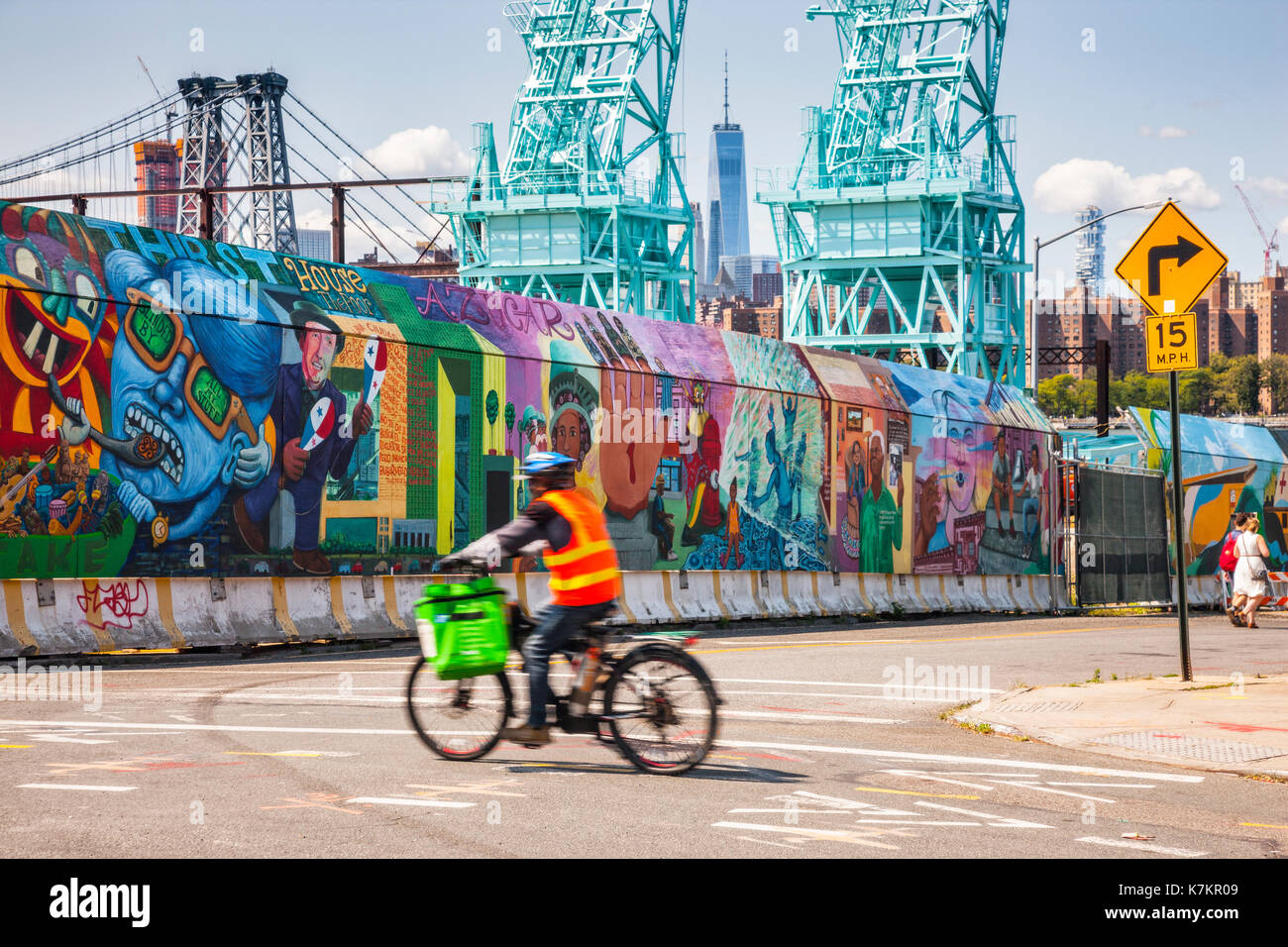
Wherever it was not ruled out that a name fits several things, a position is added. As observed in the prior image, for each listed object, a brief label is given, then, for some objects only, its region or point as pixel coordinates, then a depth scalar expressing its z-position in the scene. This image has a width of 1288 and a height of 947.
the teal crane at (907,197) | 89.56
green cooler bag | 8.72
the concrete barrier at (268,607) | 15.30
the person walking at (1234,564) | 26.26
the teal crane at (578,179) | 88.62
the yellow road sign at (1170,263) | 13.25
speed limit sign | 13.31
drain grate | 12.25
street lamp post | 43.67
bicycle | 8.59
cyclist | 8.64
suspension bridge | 89.06
